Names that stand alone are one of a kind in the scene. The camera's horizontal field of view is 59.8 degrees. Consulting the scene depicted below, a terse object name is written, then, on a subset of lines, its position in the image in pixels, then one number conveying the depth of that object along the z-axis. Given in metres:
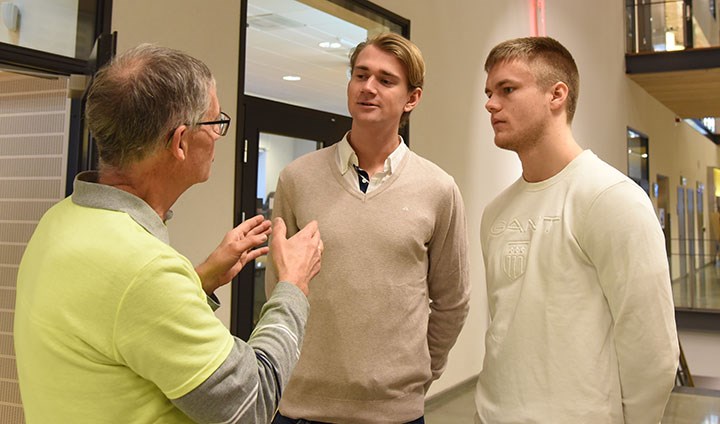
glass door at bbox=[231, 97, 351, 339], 3.60
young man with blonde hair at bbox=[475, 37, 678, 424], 1.31
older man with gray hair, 0.89
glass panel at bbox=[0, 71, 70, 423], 2.54
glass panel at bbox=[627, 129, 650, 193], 10.67
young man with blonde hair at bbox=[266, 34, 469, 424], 1.61
